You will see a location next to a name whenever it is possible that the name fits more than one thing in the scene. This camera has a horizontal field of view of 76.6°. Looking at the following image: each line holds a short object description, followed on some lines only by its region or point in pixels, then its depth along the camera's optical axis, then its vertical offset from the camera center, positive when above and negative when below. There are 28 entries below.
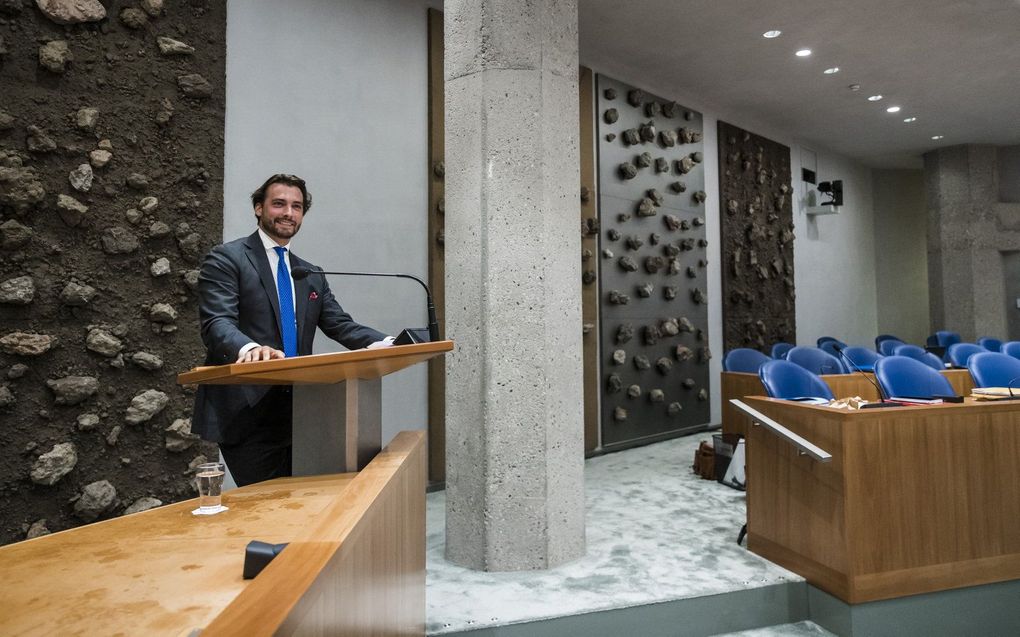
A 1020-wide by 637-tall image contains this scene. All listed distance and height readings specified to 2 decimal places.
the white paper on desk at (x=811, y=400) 2.81 -0.27
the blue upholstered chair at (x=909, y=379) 3.26 -0.21
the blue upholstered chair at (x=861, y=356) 5.31 -0.14
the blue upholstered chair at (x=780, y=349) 6.36 -0.09
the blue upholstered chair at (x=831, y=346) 6.95 -0.07
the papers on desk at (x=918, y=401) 2.68 -0.26
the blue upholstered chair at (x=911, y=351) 4.96 -0.10
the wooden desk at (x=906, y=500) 2.40 -0.62
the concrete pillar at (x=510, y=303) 2.81 +0.18
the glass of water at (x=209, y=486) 1.32 -0.29
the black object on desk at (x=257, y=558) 0.94 -0.31
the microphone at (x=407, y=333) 1.72 +0.03
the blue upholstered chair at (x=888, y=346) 6.46 -0.07
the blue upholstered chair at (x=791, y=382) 3.21 -0.21
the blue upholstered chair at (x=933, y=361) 4.69 -0.17
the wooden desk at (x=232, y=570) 0.73 -0.33
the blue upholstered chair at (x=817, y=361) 4.63 -0.15
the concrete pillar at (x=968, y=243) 8.88 +1.33
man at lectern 1.88 +0.08
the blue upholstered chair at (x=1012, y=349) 5.44 -0.10
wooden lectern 1.53 -0.18
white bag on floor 4.18 -0.86
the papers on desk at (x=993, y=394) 2.78 -0.26
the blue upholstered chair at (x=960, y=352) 5.17 -0.11
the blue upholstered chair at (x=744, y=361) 5.10 -0.16
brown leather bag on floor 4.54 -0.86
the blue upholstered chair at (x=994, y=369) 3.81 -0.19
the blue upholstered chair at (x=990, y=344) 6.80 -0.07
